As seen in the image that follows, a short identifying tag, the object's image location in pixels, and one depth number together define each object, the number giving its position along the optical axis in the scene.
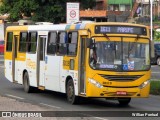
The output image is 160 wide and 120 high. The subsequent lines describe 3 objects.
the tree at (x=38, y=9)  71.31
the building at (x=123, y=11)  92.88
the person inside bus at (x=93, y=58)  17.98
